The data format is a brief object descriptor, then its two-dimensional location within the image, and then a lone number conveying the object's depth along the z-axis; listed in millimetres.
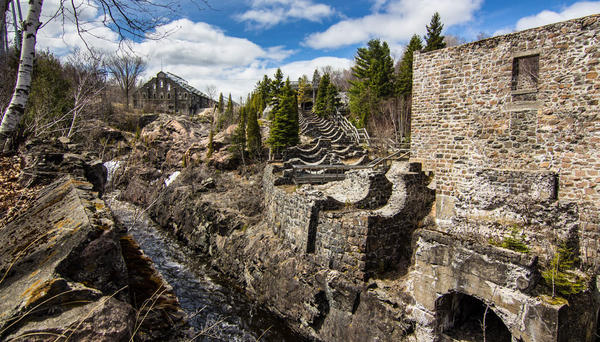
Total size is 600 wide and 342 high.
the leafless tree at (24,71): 3580
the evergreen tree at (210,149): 28475
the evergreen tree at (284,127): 24688
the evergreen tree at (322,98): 40438
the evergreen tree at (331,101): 39625
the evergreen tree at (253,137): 26294
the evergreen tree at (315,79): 53856
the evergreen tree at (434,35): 27112
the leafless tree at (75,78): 12759
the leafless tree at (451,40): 50500
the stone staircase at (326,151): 16125
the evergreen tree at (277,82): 42631
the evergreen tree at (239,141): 26323
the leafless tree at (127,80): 50894
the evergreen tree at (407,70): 27297
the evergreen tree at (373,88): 29562
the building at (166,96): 51969
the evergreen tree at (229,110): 39344
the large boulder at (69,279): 1863
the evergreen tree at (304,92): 50966
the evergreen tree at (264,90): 45369
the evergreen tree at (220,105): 45047
